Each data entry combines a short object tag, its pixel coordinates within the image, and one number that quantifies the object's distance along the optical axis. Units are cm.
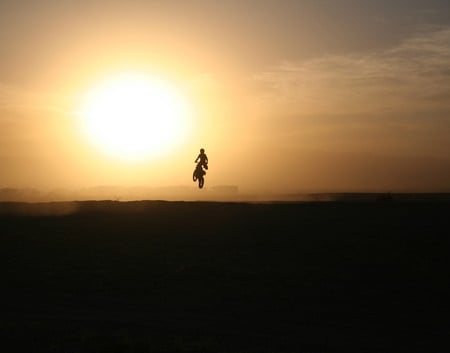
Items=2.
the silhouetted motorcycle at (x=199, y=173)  4466
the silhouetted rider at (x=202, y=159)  4456
